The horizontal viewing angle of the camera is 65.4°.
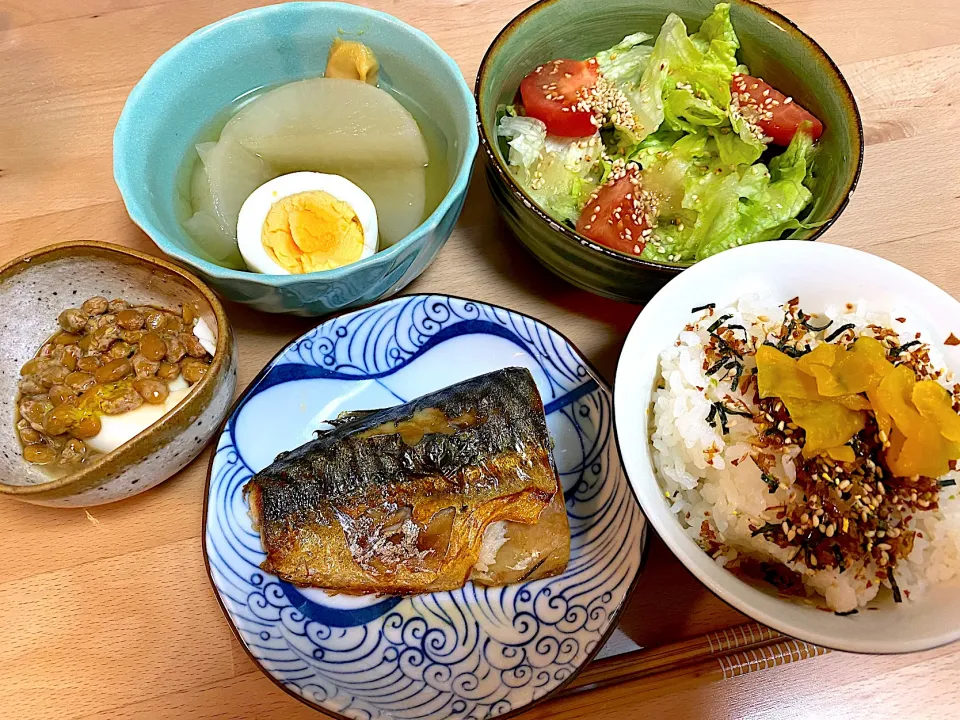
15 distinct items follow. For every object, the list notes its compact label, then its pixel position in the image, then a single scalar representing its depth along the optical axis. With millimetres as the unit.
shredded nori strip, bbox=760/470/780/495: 241
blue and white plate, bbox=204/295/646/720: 248
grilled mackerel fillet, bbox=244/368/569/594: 261
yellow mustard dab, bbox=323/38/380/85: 329
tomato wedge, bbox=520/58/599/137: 322
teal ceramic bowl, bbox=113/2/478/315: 271
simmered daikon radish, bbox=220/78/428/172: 322
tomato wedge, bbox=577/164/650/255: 300
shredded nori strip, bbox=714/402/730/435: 254
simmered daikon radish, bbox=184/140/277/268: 314
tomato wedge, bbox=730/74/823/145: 316
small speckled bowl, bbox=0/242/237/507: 249
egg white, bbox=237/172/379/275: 306
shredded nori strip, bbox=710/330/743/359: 259
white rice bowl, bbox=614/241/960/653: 224
